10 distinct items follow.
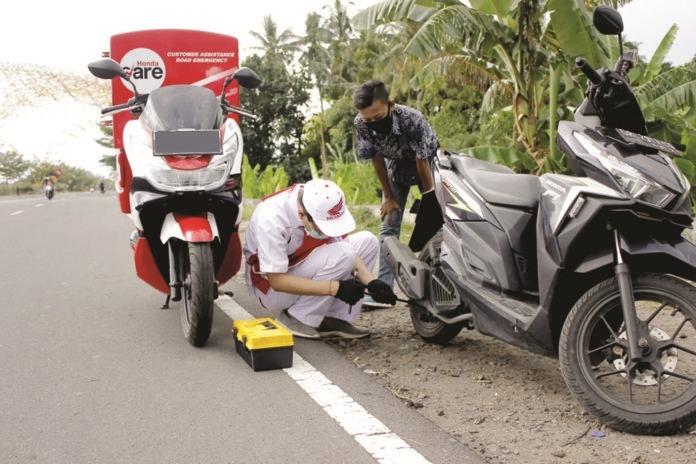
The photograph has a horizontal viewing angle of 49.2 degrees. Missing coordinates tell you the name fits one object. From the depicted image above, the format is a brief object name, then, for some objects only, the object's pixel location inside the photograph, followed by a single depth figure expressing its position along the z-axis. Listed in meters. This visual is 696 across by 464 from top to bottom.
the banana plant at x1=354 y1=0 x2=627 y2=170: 9.63
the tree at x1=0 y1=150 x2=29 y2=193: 80.62
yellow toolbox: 4.07
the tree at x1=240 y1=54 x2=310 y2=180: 37.69
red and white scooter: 4.34
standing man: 5.03
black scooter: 3.02
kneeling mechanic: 4.24
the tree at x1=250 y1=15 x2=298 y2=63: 55.36
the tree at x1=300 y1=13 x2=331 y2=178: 46.59
